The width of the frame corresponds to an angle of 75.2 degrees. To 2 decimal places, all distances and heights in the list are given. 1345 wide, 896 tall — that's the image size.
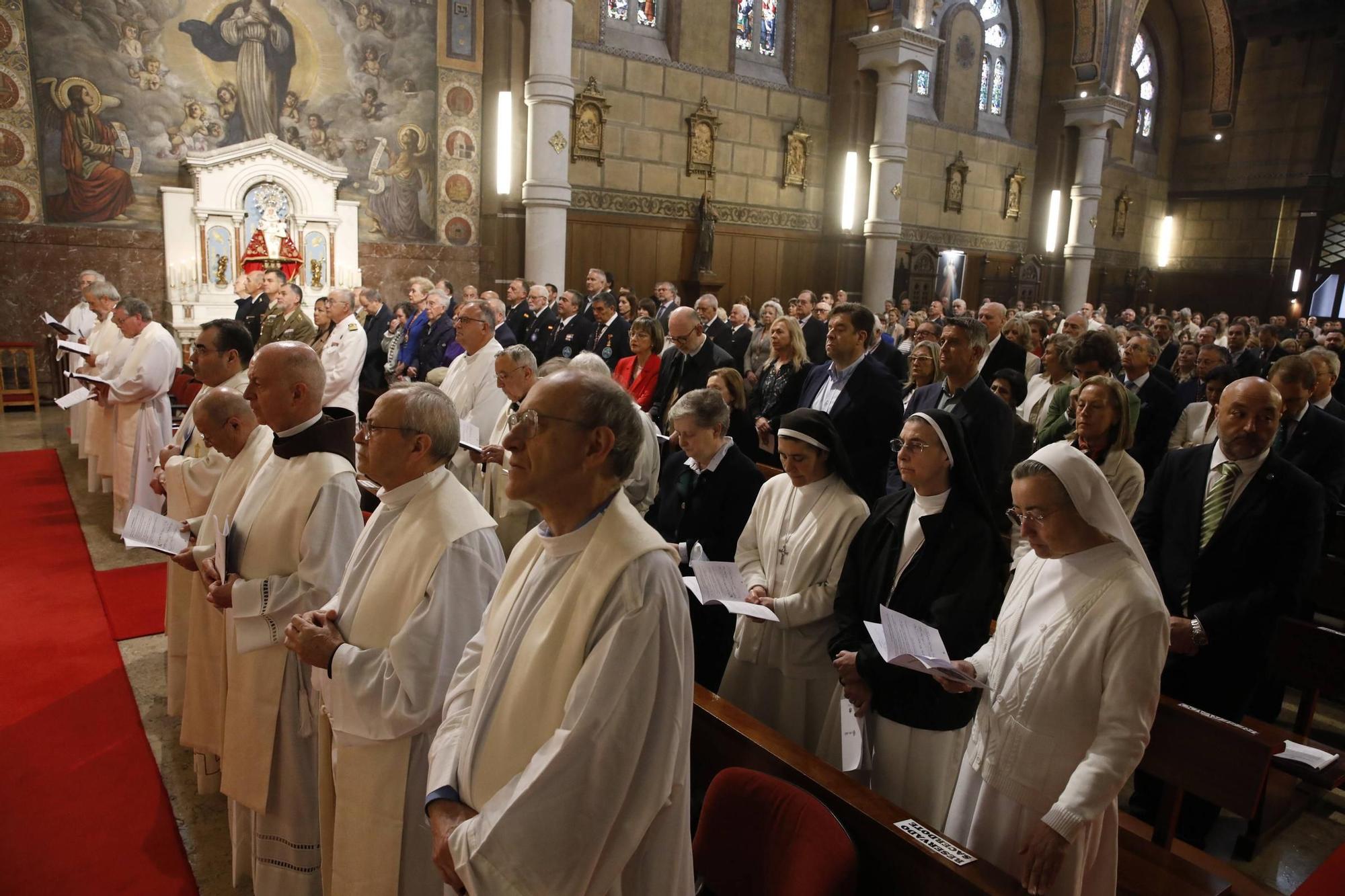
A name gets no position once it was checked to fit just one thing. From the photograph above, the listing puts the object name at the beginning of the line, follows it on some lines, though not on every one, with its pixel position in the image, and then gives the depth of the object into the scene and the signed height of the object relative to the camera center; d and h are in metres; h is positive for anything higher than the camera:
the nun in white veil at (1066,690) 2.11 -0.98
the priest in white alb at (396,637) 2.32 -1.00
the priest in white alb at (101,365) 7.20 -0.95
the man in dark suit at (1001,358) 6.80 -0.47
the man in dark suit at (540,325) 9.85 -0.60
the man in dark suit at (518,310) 10.58 -0.48
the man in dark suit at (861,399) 5.13 -0.64
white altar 11.66 +0.51
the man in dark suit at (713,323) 9.47 -0.46
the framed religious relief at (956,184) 19.98 +2.46
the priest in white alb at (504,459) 4.76 -1.05
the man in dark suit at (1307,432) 4.55 -0.63
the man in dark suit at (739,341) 9.53 -0.64
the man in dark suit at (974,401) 4.41 -0.55
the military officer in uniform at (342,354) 7.57 -0.79
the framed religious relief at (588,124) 14.30 +2.45
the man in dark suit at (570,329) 9.33 -0.59
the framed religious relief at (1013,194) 21.42 +2.50
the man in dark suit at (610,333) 8.62 -0.57
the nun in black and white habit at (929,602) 2.72 -0.96
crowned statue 11.78 +0.42
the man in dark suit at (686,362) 6.52 -0.60
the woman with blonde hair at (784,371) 6.06 -0.59
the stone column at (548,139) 12.45 +1.91
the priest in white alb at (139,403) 6.52 -1.17
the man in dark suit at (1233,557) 3.41 -0.98
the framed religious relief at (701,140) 15.68 +2.50
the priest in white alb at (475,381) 5.94 -0.77
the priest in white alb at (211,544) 3.29 -1.09
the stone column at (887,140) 16.20 +2.86
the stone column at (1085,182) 20.62 +2.87
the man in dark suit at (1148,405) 5.88 -0.67
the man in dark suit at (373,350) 9.63 -0.94
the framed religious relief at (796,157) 17.00 +2.47
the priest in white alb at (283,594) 2.86 -1.07
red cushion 2.06 -1.37
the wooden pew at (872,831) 2.04 -1.35
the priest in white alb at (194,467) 3.89 -0.98
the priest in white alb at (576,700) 1.64 -0.82
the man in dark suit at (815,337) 9.78 -0.57
